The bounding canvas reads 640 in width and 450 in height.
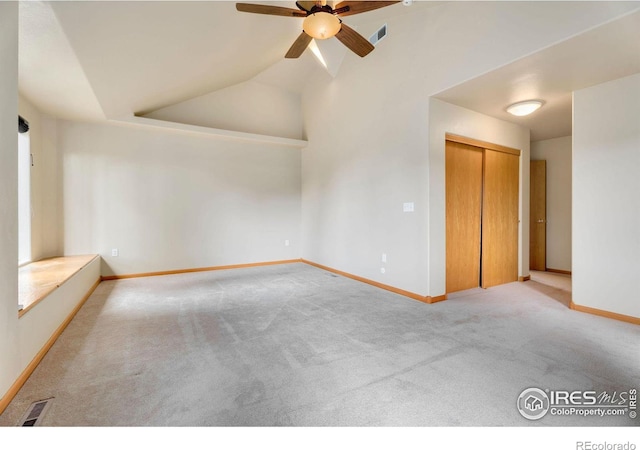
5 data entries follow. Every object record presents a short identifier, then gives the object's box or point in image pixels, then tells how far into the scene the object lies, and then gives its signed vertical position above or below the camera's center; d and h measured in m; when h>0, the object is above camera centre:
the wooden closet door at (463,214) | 3.90 +0.10
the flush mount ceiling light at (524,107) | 3.54 +1.47
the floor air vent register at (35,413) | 1.51 -1.08
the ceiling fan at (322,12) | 2.36 +1.84
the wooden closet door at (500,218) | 4.31 +0.05
